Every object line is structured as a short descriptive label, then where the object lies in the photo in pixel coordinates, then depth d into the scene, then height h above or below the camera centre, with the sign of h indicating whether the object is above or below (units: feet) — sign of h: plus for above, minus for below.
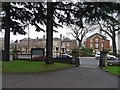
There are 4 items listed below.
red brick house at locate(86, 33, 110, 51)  167.89 +7.07
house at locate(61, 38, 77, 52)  183.56 +6.44
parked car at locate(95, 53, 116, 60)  80.91 -6.27
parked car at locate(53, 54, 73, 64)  52.96 -5.56
